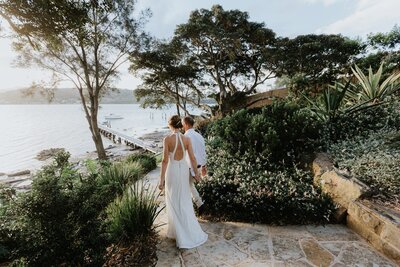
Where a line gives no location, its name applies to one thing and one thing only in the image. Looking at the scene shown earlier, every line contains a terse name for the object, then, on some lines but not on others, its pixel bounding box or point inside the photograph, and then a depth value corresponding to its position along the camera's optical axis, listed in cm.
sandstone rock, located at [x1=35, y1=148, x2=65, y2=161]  2358
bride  342
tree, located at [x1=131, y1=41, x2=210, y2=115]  1831
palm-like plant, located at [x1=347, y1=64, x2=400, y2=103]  639
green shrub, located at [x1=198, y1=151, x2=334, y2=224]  393
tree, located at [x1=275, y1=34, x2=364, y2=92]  1723
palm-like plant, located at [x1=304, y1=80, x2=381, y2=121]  623
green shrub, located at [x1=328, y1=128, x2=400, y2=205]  374
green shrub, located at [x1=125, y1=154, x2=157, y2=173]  922
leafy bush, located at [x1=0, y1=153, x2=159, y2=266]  243
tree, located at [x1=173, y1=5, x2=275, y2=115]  1645
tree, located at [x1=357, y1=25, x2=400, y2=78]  1537
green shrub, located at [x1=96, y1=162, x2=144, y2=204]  643
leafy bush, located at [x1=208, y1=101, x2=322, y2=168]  563
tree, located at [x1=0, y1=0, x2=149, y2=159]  1567
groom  484
